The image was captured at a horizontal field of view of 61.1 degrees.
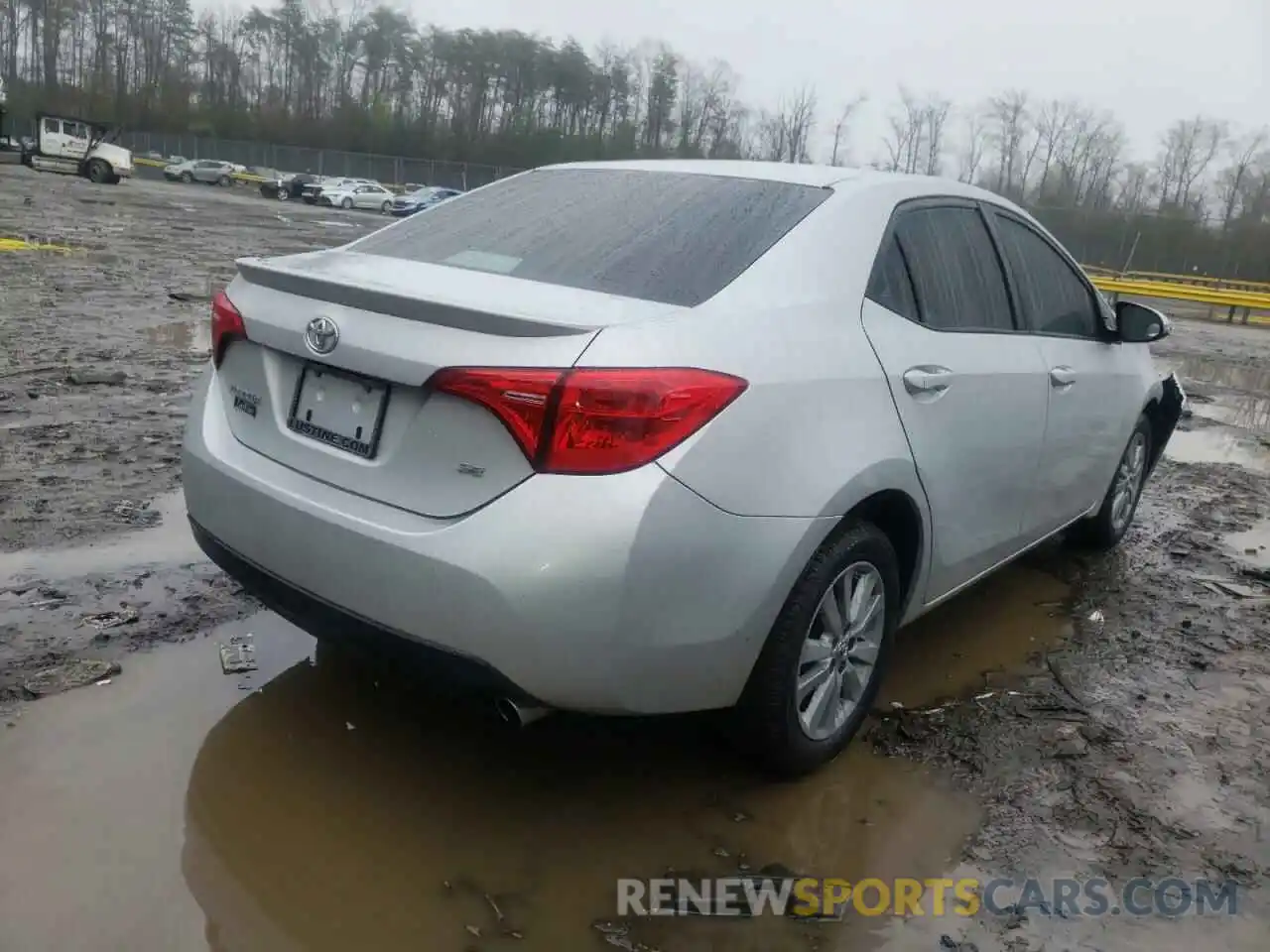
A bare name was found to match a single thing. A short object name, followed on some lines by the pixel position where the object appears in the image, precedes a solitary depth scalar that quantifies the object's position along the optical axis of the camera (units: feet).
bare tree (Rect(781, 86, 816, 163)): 293.64
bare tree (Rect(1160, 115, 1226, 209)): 244.01
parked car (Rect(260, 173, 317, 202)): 160.35
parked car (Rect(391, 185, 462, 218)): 145.07
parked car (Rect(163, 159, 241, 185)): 178.81
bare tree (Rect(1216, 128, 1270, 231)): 201.54
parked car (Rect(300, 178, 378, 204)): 157.79
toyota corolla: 7.45
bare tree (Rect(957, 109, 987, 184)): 275.80
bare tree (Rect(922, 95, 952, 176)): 286.66
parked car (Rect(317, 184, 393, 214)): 152.35
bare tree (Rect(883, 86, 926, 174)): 287.89
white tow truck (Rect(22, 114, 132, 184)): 126.62
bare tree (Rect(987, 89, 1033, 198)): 277.03
